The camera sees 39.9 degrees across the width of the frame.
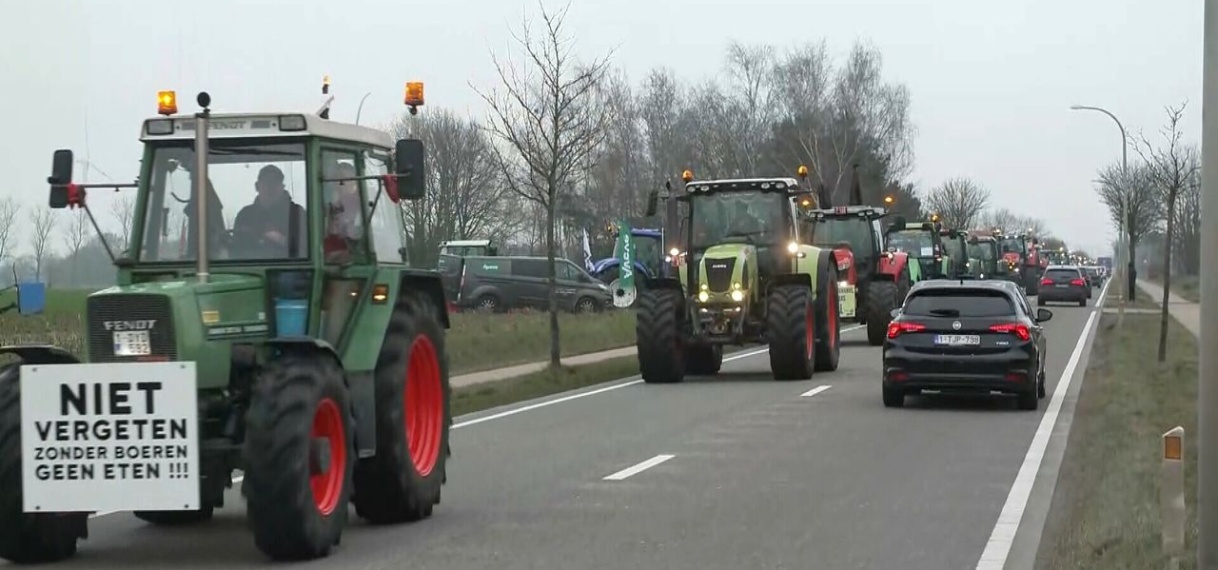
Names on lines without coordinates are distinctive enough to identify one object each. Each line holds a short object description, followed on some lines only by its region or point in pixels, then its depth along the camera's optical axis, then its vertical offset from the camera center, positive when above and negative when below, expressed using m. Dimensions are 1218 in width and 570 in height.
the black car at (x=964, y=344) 19.02 -1.28
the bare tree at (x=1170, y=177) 27.14 +1.00
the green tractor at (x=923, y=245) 45.25 -0.36
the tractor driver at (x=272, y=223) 10.10 +0.08
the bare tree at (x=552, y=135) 26.34 +1.61
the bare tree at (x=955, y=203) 86.23 +1.62
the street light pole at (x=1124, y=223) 47.53 +0.22
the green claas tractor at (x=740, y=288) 23.75 -0.80
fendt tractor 8.97 -0.69
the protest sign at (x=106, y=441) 8.94 -1.09
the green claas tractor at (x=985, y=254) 61.47 -0.86
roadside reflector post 9.09 -1.45
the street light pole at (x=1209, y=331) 8.26 -0.50
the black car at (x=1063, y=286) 60.59 -2.00
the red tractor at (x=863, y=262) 33.53 -0.65
